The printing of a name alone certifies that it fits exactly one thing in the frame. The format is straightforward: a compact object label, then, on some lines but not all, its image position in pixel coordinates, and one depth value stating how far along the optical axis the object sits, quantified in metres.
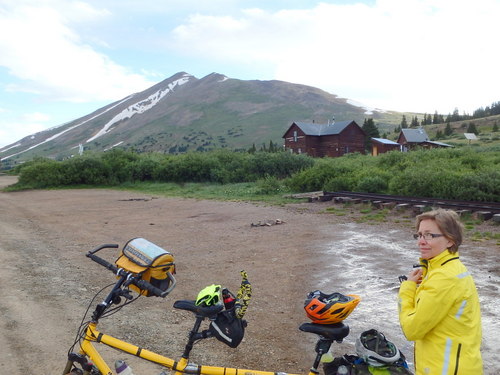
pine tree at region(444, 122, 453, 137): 61.87
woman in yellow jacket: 2.21
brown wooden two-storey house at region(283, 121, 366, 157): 51.72
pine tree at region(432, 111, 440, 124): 81.94
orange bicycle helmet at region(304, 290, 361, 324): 2.54
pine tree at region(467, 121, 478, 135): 55.91
